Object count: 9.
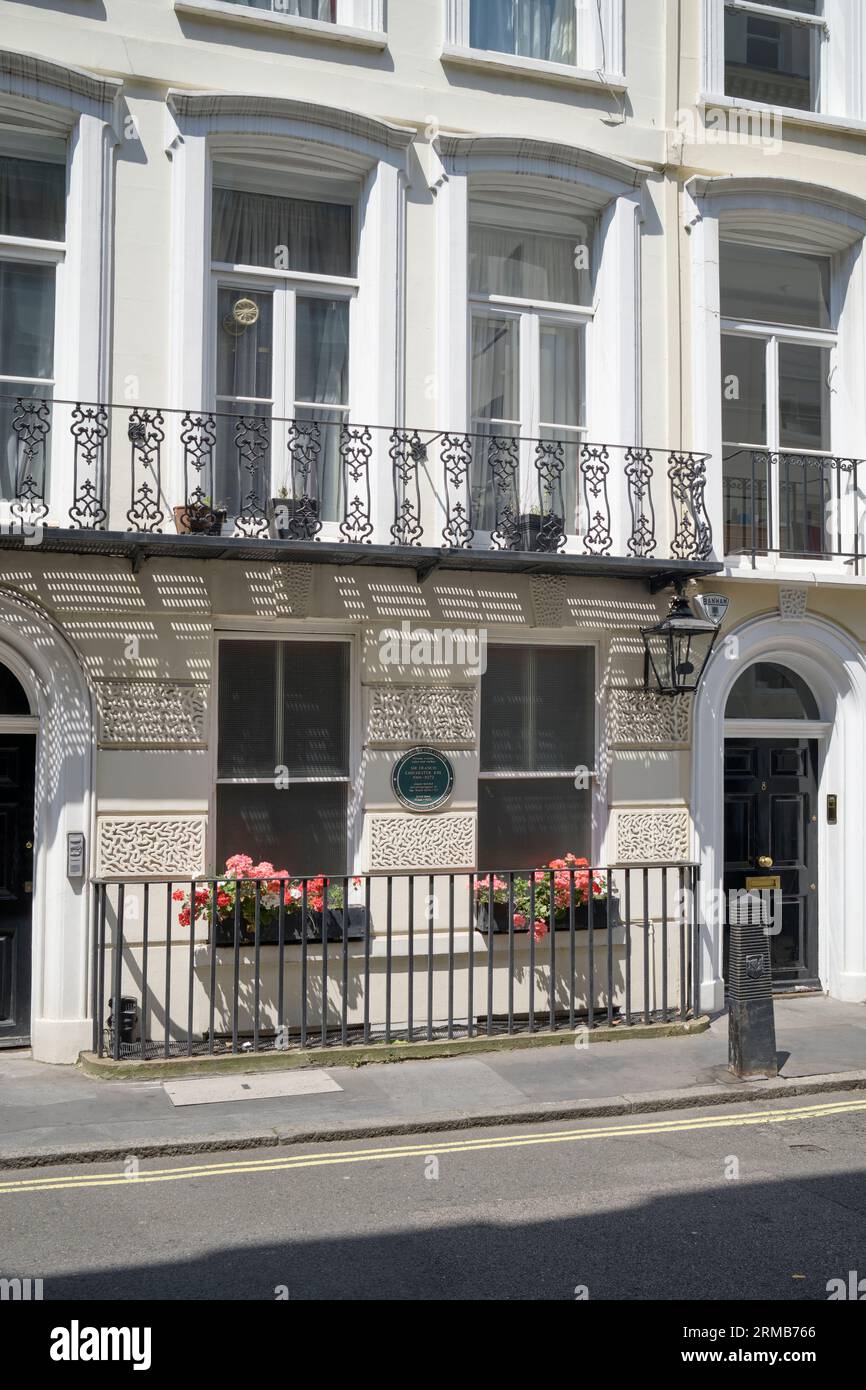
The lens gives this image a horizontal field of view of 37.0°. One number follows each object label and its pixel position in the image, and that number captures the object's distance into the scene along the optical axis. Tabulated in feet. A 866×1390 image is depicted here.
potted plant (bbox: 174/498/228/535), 33.40
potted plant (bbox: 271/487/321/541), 34.63
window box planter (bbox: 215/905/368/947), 34.27
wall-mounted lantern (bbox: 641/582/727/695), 37.83
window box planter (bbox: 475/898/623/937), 36.52
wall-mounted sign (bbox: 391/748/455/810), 36.47
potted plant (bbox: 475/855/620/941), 36.37
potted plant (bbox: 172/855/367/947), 33.50
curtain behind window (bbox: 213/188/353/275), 36.37
